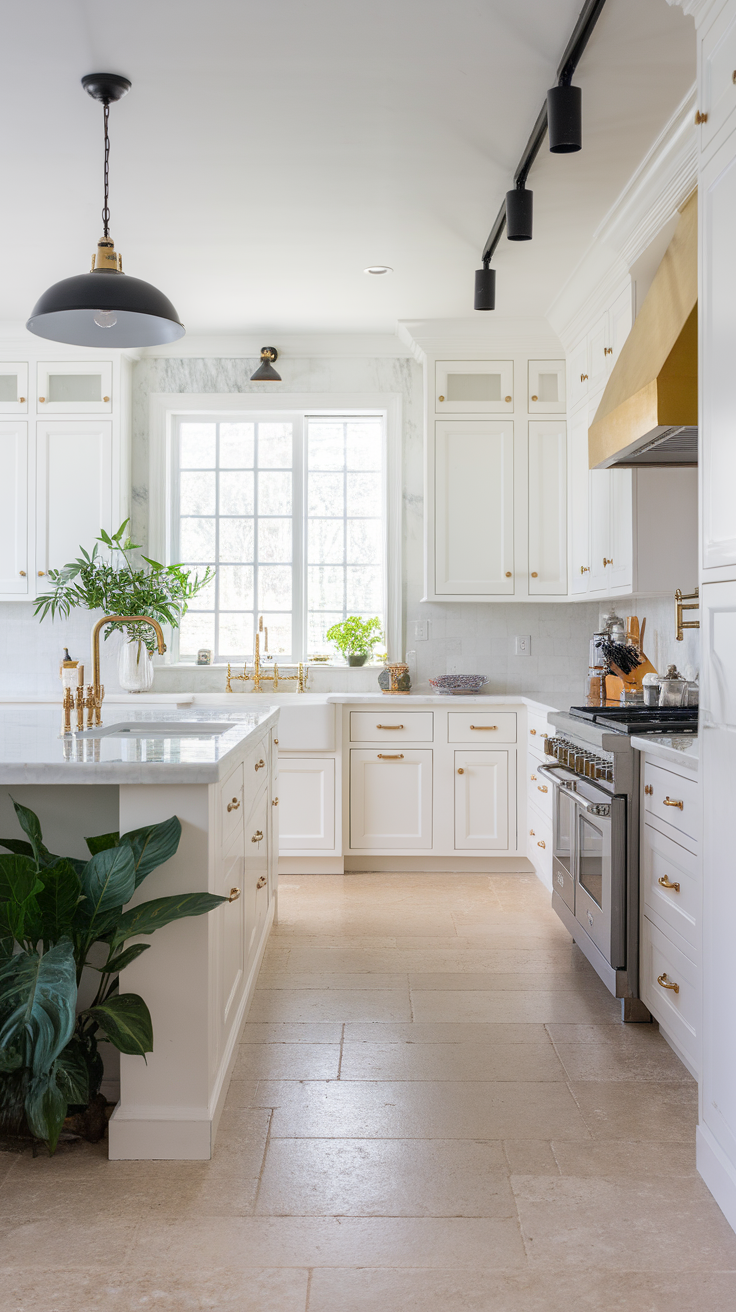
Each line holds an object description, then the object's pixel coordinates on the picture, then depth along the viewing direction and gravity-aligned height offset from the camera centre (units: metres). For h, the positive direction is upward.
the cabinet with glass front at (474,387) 5.05 +1.36
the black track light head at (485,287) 3.89 +1.46
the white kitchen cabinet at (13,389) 5.12 +1.36
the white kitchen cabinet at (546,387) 5.04 +1.36
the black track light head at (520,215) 3.03 +1.37
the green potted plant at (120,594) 5.04 +0.26
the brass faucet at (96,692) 2.86 -0.14
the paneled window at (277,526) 5.55 +0.69
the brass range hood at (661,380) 2.77 +0.82
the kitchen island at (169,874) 2.14 -0.53
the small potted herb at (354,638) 5.32 +0.04
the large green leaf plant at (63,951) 1.93 -0.65
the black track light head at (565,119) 2.39 +1.32
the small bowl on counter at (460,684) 5.07 -0.20
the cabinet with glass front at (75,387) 5.12 +1.37
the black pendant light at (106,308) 2.47 +0.92
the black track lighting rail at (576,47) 2.38 +1.57
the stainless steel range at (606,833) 2.94 -0.60
